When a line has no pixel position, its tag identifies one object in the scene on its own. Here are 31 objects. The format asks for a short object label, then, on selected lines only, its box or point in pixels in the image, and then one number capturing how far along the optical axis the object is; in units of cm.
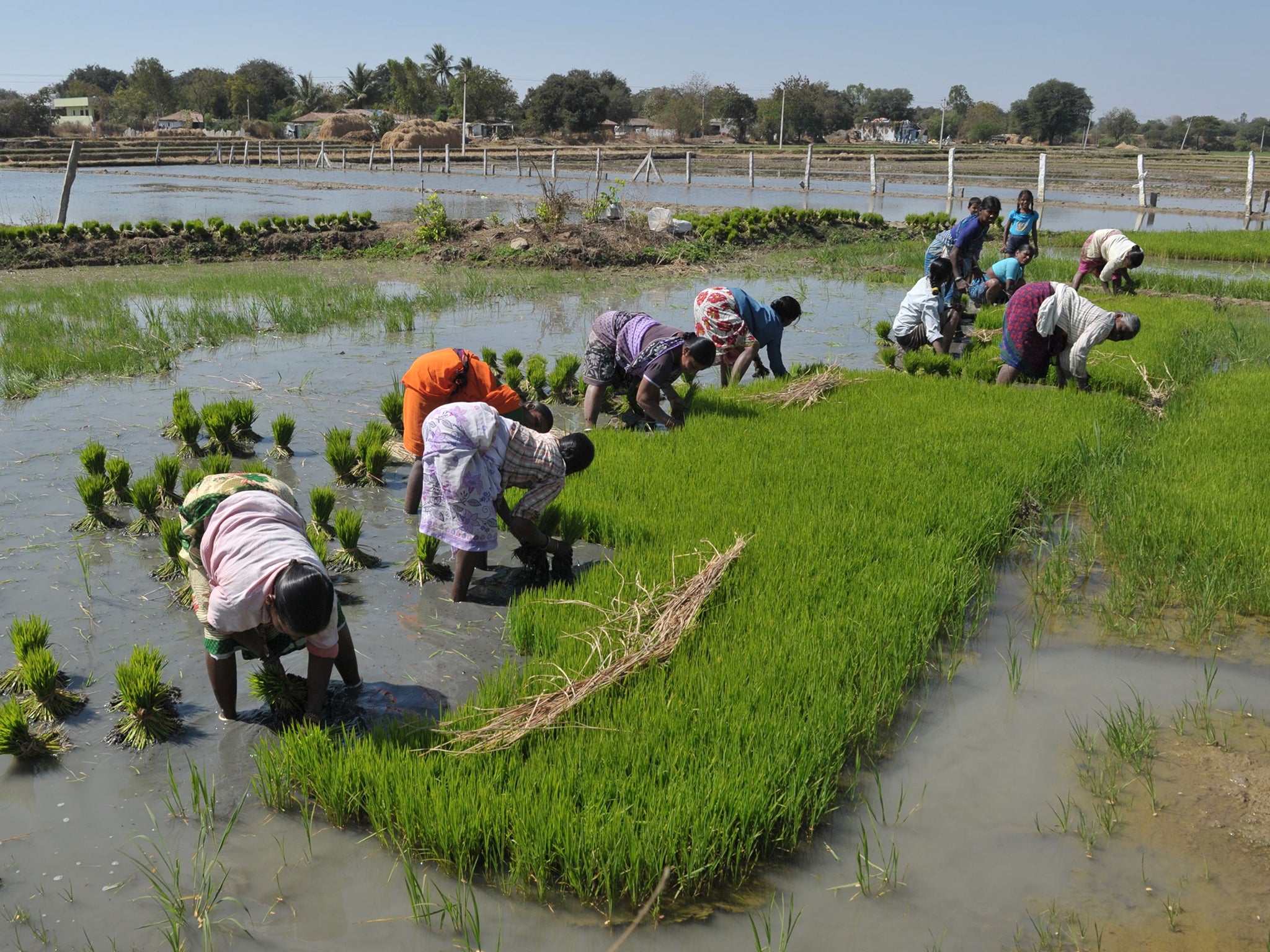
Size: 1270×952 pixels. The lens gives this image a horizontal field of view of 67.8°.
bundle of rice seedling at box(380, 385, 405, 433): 677
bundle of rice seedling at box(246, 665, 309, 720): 353
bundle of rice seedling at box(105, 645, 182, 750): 338
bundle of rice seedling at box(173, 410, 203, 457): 617
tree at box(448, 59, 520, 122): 6391
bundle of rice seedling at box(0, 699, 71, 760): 325
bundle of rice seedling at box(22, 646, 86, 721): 347
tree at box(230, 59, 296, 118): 6775
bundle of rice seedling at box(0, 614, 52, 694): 363
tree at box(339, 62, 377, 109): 7331
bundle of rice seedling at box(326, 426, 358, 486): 584
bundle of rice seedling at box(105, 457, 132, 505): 536
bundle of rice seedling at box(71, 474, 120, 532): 510
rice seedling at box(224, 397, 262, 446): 643
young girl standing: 1219
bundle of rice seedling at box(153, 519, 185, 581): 462
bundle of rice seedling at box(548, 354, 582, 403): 773
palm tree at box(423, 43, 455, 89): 7219
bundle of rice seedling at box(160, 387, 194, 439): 622
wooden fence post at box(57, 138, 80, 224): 1617
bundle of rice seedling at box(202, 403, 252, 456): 619
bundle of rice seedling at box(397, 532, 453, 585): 466
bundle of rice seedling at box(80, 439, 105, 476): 545
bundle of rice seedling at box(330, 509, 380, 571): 469
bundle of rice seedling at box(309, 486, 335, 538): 504
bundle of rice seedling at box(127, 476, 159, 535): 510
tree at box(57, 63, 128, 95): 9956
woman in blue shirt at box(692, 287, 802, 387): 715
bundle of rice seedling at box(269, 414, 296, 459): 622
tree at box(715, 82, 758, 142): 6419
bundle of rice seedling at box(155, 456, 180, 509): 534
